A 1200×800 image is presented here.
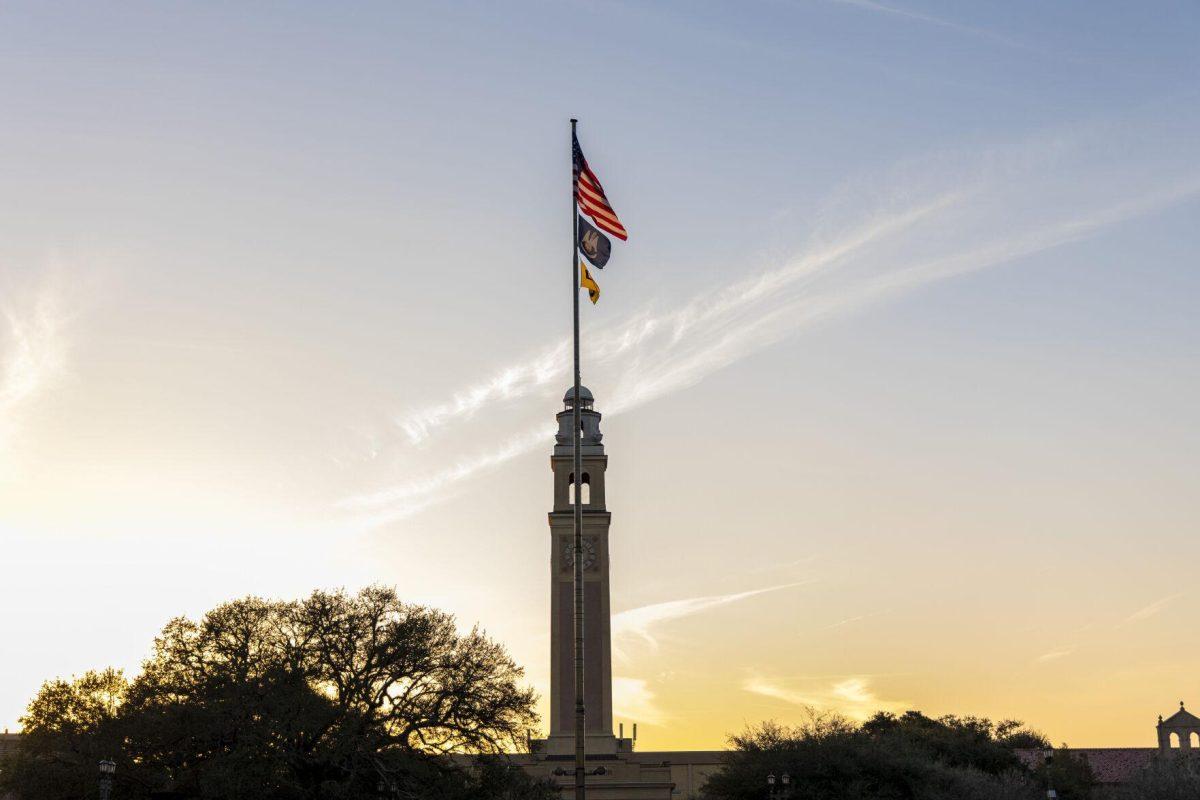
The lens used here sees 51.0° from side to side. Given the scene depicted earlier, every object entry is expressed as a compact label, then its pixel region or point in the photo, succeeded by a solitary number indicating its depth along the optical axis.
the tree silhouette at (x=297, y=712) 47.50
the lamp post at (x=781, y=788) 54.26
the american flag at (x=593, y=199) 34.47
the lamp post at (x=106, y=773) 36.84
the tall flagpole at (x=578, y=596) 31.41
